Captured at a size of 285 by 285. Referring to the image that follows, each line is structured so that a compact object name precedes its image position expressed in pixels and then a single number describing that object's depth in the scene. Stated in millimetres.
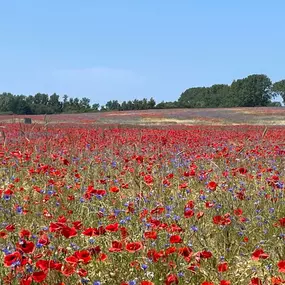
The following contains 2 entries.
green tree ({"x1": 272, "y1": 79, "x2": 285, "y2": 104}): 102375
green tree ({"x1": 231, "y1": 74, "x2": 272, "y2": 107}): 94938
